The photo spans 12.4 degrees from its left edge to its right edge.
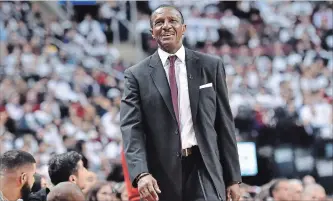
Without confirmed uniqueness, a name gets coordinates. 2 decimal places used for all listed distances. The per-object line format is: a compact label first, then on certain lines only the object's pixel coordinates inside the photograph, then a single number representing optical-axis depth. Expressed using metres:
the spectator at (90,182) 13.95
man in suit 8.69
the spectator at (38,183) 12.20
